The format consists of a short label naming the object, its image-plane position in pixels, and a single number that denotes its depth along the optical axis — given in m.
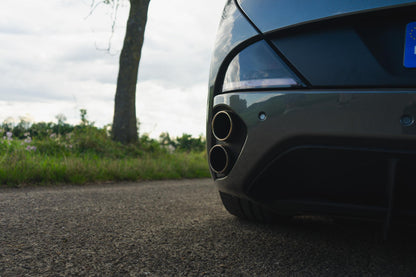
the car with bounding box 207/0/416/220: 1.31
